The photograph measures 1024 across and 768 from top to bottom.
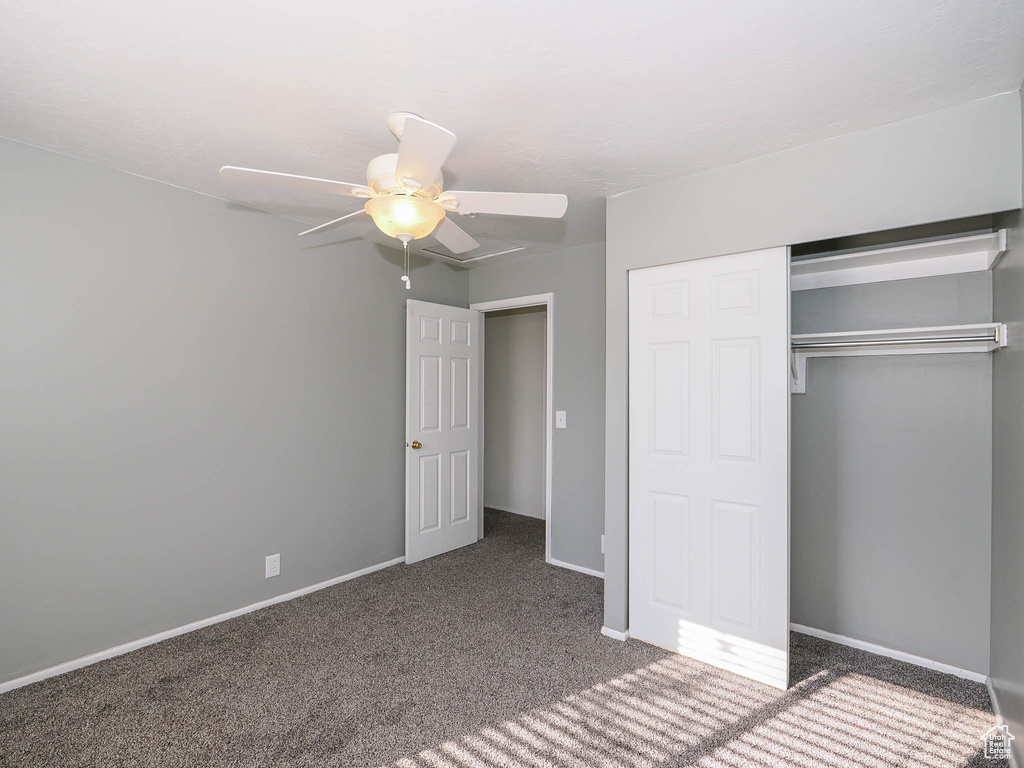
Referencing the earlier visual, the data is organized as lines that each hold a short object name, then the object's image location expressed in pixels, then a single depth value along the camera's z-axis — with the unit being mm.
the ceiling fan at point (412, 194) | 1727
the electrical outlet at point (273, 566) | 3289
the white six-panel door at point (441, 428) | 4074
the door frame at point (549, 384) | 4168
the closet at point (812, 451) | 2436
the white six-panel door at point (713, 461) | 2449
